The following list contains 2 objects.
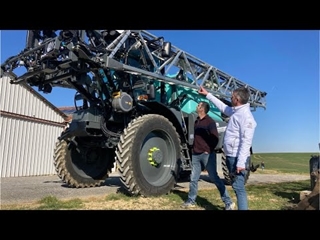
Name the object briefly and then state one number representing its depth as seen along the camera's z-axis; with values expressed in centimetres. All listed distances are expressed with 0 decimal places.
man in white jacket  366
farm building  1330
